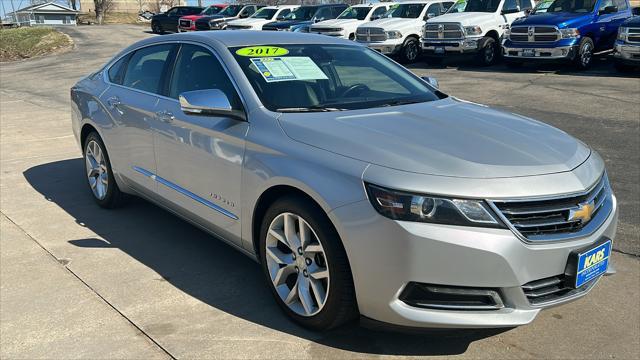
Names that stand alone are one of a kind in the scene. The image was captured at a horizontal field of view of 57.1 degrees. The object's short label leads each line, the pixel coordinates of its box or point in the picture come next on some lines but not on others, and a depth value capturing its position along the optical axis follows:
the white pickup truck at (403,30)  17.89
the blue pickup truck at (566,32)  14.44
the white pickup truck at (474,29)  16.41
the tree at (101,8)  61.91
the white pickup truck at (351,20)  19.52
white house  63.41
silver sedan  2.63
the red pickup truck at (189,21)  29.56
